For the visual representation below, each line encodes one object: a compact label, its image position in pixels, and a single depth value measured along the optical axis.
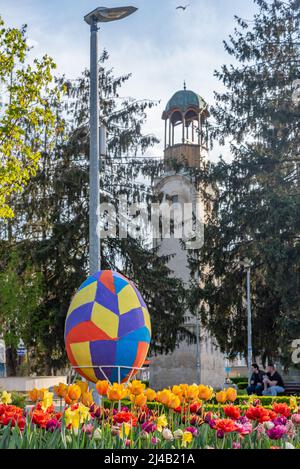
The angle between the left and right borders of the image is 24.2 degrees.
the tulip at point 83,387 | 6.73
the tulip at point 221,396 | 6.46
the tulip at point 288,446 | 4.42
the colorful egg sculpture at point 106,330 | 10.71
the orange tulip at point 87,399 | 6.10
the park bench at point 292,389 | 23.71
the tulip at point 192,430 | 4.90
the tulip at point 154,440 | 4.77
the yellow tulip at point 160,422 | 5.13
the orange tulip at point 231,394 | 6.52
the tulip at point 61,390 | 6.26
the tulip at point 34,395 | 6.03
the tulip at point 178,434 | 4.74
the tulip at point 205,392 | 6.52
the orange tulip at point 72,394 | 5.84
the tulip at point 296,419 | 5.53
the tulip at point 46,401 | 5.43
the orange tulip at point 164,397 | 5.94
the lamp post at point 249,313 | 27.31
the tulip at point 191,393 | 6.35
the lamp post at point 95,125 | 12.61
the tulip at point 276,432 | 4.62
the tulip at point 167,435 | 4.62
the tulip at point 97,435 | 4.65
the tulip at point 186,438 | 4.59
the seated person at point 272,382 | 19.56
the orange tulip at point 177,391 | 6.43
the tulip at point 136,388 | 6.23
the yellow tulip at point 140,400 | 5.97
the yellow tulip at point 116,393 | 5.60
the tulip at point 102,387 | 5.97
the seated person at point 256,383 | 20.59
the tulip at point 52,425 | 5.01
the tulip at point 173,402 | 5.92
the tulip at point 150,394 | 6.38
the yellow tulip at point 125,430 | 4.71
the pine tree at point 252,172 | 27.22
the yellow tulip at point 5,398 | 6.17
